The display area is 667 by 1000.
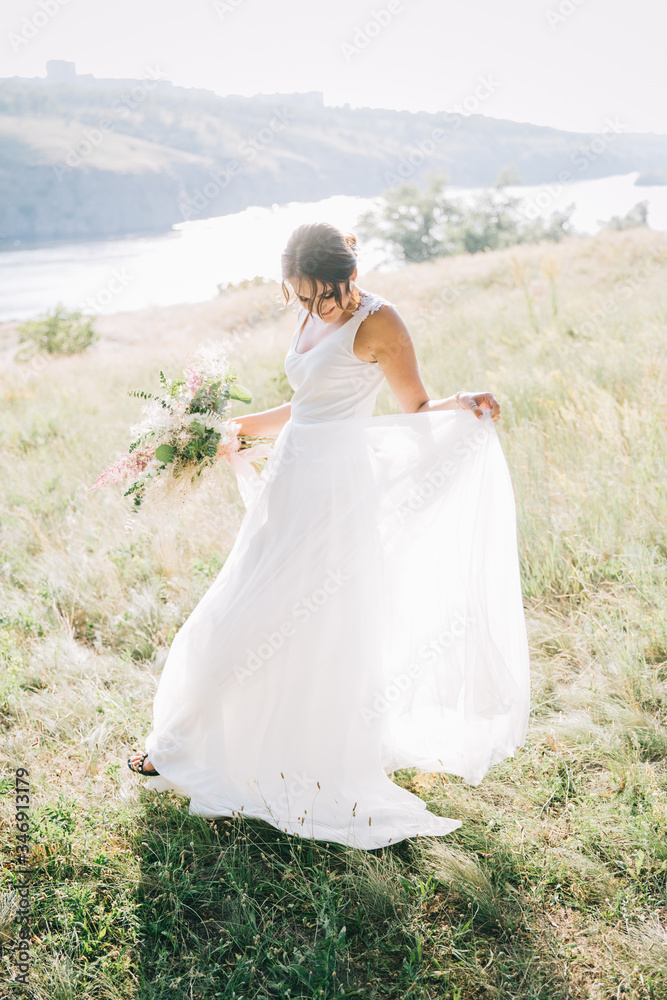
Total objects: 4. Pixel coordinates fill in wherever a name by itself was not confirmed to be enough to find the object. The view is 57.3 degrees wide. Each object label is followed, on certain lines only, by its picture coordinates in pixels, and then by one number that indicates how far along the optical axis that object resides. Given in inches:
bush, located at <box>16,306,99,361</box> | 663.1
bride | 88.6
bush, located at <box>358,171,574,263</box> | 1357.0
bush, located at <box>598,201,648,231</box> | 1191.6
